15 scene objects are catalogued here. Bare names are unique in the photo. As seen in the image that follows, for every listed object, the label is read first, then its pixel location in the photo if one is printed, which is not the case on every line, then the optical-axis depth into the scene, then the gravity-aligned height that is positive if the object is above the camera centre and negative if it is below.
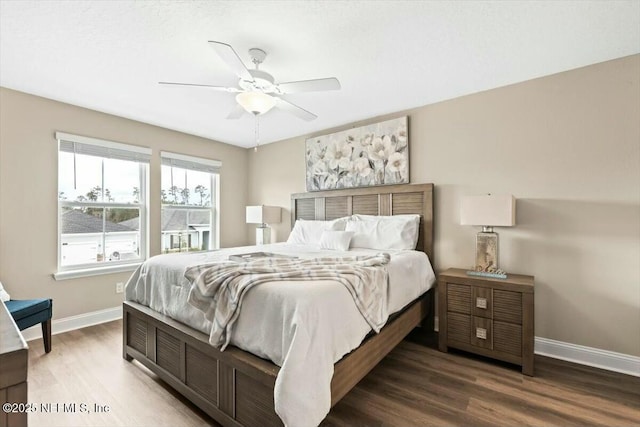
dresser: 0.67 -0.40
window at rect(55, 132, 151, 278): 3.26 +0.10
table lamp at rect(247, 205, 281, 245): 4.39 -0.08
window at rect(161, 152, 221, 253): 4.16 +0.15
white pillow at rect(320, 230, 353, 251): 3.23 -0.31
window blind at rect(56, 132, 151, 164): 3.22 +0.79
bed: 1.50 -0.95
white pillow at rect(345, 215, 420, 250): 3.09 -0.22
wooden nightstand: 2.27 -0.88
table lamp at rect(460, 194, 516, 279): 2.45 -0.07
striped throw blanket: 1.66 -0.44
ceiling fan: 2.09 +0.96
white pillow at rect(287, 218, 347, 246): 3.62 -0.23
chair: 2.36 -0.85
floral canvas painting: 3.42 +0.73
